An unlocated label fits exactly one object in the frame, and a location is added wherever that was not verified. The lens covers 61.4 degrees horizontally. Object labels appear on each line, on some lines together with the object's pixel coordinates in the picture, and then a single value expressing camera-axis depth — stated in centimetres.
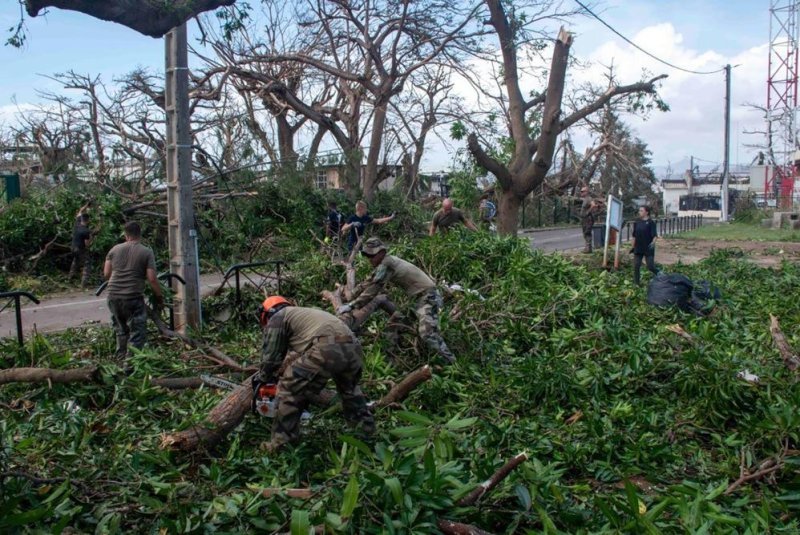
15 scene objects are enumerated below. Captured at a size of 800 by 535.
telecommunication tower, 3872
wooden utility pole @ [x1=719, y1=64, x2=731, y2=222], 2972
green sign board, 1459
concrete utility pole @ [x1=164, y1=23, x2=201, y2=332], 764
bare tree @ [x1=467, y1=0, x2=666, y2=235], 1316
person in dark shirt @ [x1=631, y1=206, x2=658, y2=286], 1262
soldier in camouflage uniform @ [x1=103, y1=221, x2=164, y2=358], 690
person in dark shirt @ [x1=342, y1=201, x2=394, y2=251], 1114
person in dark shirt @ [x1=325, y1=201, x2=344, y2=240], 1183
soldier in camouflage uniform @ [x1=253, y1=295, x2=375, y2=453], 482
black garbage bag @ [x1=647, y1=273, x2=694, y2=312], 959
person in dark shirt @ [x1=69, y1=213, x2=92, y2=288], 1258
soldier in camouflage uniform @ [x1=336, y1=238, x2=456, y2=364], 688
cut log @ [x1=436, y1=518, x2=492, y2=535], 349
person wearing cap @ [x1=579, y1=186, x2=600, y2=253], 1775
